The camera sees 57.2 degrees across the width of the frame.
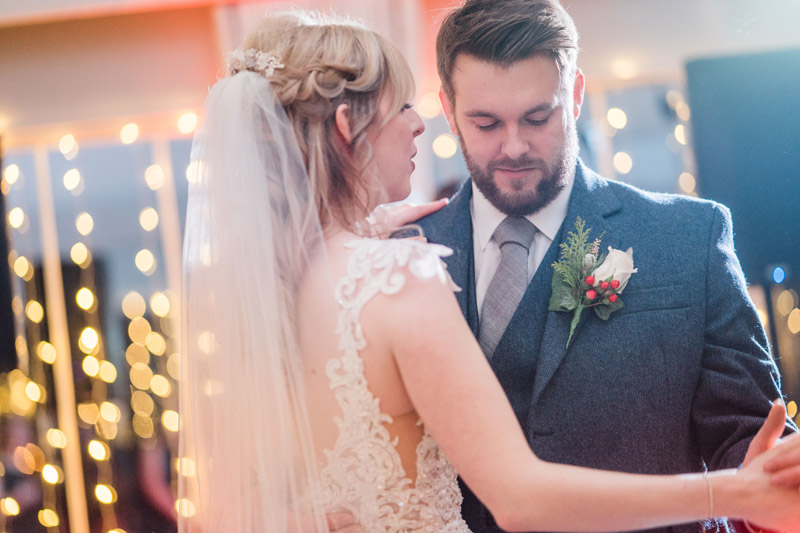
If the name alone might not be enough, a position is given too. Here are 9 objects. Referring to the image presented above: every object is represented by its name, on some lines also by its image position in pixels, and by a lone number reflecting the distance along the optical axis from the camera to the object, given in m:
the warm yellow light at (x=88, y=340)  4.95
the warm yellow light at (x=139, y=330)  4.93
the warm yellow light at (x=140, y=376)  4.89
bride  1.38
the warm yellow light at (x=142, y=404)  4.87
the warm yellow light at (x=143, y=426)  4.83
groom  1.80
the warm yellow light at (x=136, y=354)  4.90
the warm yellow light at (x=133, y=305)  4.97
